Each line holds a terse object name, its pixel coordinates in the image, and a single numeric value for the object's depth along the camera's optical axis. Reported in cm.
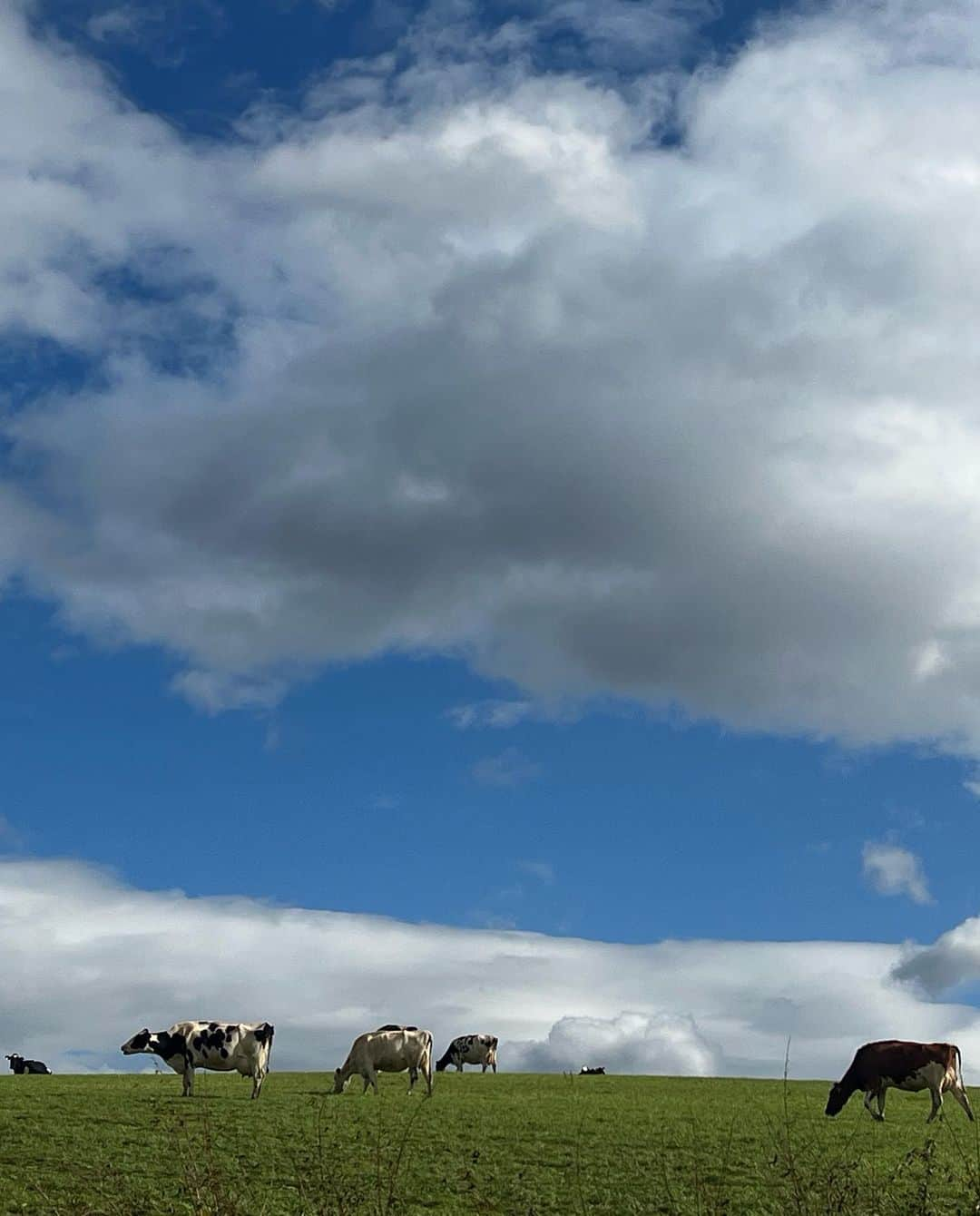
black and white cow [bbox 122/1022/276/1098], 3734
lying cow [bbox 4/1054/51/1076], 6178
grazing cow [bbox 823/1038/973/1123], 3350
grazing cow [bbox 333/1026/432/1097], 3784
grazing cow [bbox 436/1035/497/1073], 6041
